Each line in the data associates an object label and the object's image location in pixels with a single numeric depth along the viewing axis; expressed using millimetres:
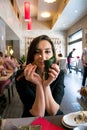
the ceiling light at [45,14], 6052
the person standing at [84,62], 3237
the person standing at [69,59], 6230
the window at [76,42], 6430
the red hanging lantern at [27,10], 3534
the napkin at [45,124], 534
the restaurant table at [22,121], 552
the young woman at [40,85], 694
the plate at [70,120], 541
